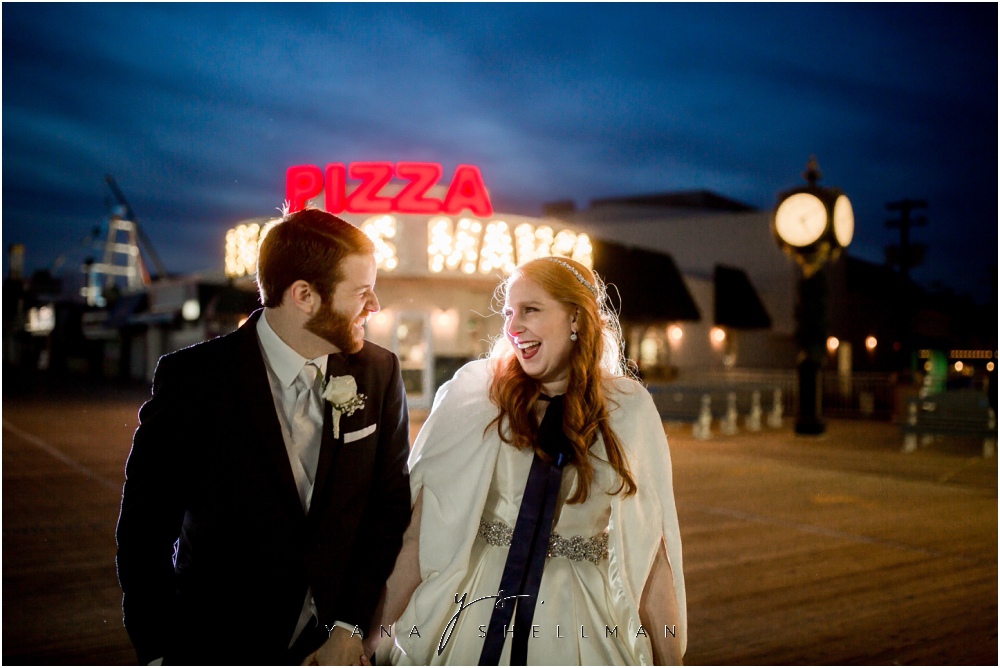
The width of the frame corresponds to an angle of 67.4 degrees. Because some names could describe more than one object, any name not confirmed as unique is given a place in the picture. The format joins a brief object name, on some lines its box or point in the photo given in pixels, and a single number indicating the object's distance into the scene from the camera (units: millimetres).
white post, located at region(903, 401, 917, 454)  13203
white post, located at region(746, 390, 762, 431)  16547
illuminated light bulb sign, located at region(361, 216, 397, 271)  19272
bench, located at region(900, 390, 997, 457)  13171
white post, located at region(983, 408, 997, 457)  12685
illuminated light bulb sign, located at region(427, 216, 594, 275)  19500
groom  2094
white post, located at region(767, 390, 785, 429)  17361
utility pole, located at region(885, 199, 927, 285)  32344
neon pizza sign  18969
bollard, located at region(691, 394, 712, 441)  14898
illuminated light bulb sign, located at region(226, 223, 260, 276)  20719
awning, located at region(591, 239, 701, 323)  25922
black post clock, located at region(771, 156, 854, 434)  14109
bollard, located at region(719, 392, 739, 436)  15883
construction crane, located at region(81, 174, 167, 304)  58438
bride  2334
